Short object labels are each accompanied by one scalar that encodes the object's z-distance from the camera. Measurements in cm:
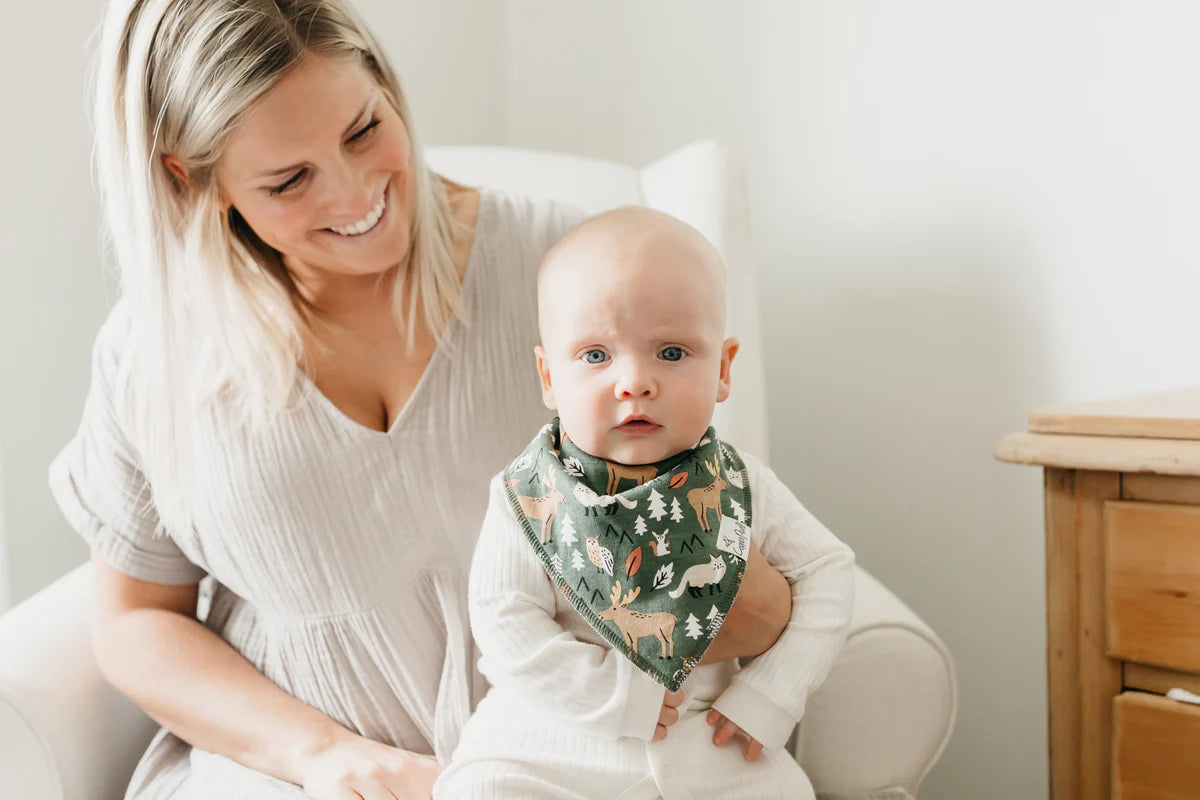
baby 86
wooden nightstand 95
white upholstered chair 101
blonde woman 104
